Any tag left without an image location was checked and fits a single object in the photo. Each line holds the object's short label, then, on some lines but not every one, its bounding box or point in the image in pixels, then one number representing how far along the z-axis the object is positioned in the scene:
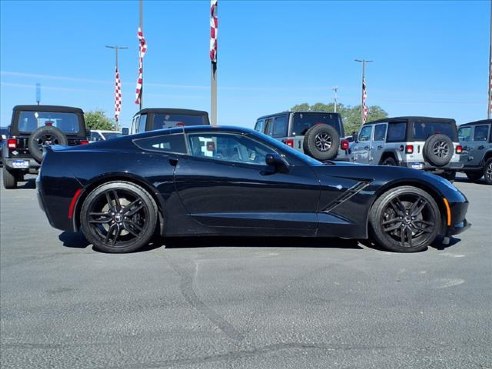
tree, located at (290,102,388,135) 71.50
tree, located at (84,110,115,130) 49.91
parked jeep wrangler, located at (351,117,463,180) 12.47
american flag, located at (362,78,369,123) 34.64
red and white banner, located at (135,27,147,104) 17.52
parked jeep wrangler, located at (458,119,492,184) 14.82
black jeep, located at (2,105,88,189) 11.91
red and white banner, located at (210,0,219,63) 12.55
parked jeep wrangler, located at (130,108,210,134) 12.02
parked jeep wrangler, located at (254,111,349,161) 11.54
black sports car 5.35
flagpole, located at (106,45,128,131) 28.94
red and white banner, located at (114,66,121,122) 25.66
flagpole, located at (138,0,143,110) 17.70
